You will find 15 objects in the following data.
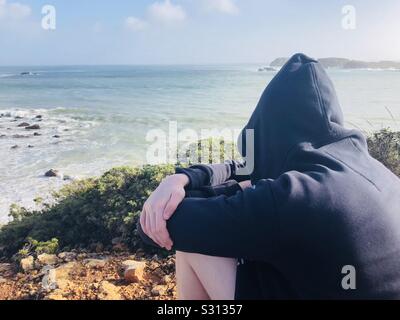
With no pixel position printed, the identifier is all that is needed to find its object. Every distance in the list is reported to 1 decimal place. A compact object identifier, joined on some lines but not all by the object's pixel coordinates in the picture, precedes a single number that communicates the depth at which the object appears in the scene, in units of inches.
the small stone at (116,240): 155.7
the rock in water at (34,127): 631.8
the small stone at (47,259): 140.5
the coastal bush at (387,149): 180.7
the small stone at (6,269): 138.5
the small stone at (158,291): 117.0
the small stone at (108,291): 114.6
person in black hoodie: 51.9
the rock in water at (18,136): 560.7
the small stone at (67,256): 143.3
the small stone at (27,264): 137.0
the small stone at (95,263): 135.8
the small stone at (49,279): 119.7
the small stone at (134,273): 124.5
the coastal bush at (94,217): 158.2
